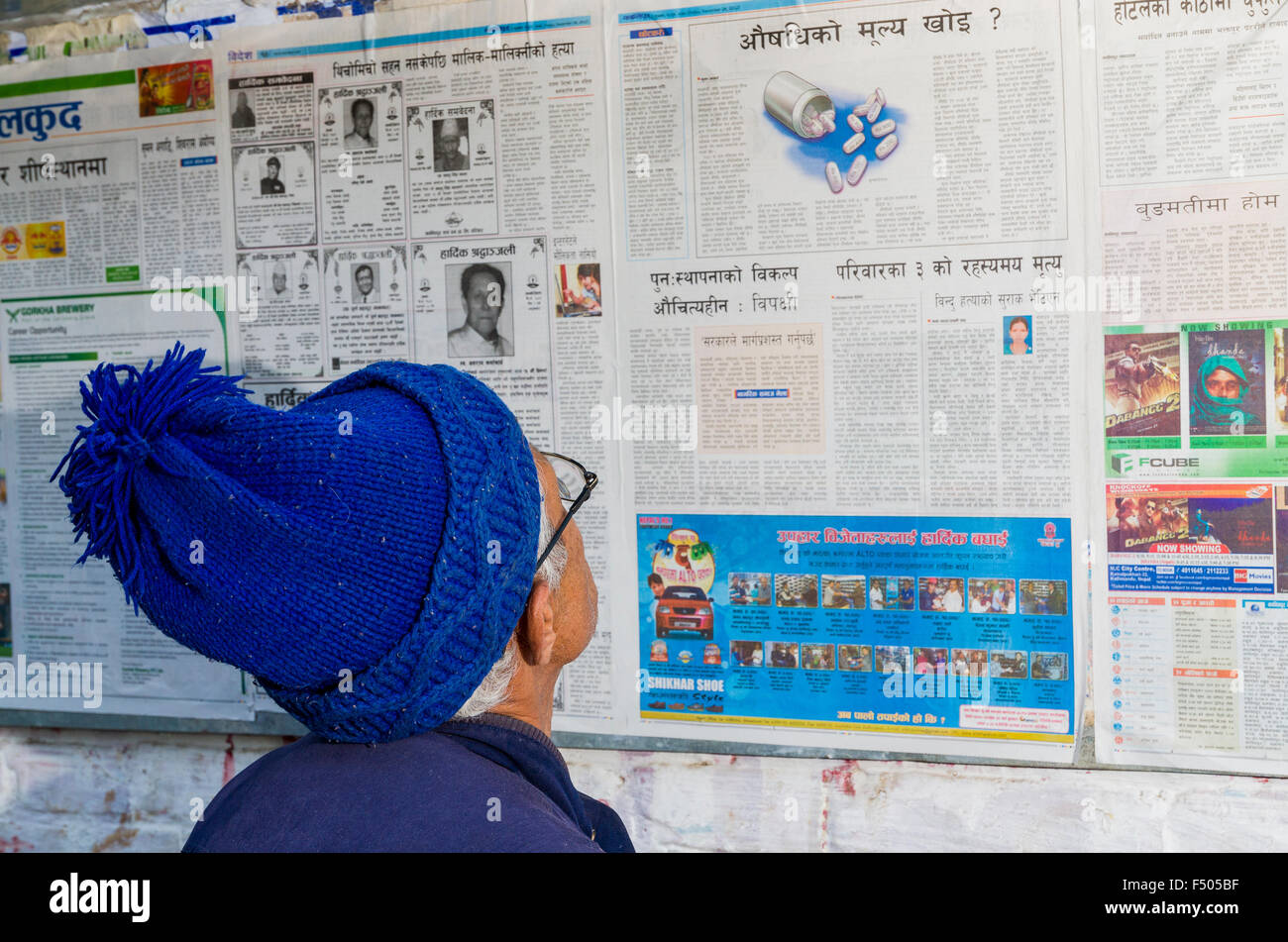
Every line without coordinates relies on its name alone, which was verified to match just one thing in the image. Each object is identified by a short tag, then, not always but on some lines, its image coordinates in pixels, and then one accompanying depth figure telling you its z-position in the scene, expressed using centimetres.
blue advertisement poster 125
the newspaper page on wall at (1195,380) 117
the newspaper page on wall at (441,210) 139
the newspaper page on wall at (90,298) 155
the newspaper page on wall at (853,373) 124
